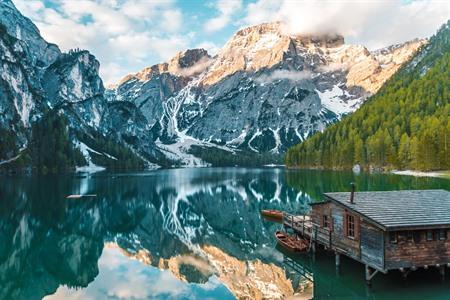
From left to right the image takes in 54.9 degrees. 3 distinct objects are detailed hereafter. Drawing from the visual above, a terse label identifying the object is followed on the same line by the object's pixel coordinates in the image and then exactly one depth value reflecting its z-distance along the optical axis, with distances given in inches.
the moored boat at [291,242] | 1793.8
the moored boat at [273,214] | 2748.5
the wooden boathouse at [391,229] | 1237.7
